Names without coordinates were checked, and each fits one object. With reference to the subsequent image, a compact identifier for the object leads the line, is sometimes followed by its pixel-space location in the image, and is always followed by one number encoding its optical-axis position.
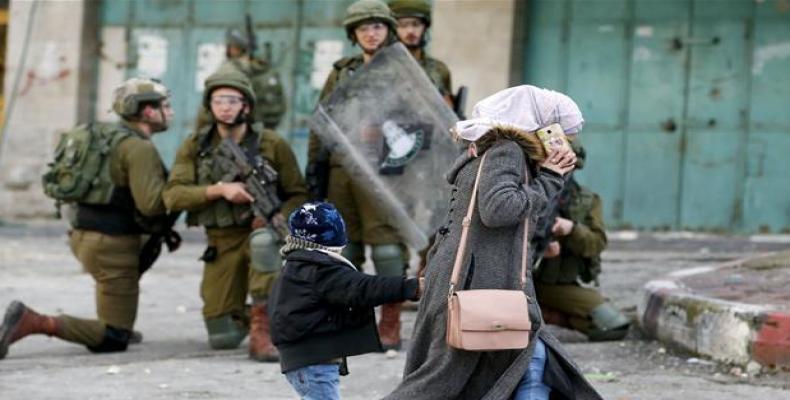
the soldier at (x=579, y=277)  16.97
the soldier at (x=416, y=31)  17.87
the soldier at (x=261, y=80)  27.12
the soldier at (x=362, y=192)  16.64
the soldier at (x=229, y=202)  16.44
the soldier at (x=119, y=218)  17.11
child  11.22
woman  10.33
